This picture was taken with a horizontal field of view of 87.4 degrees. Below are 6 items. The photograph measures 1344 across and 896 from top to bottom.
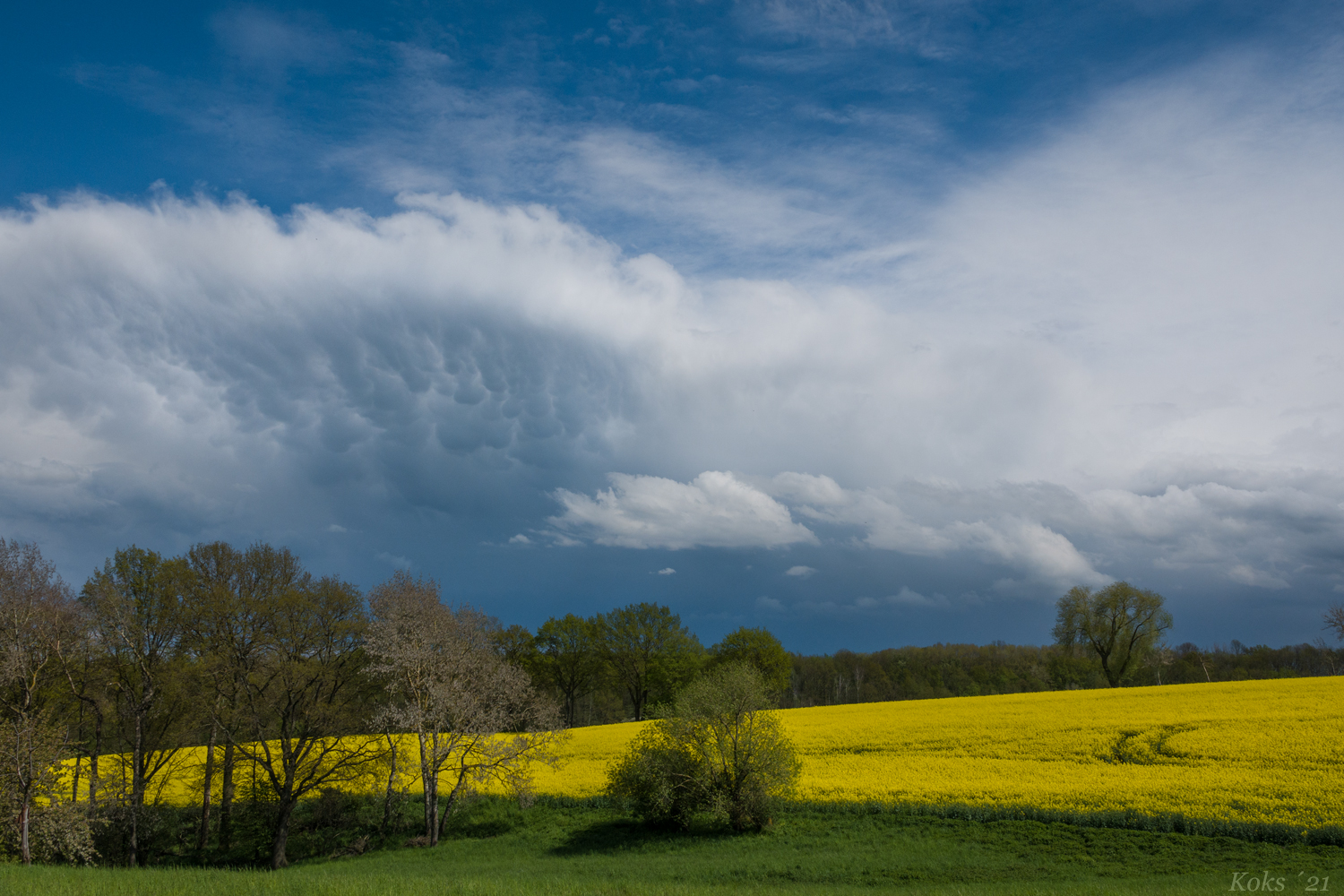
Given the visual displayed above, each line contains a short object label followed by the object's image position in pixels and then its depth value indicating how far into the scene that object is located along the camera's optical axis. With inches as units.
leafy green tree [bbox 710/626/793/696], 3289.9
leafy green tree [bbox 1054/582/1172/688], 3056.1
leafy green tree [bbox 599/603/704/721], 3240.7
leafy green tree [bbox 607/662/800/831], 1197.1
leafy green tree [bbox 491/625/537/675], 3218.5
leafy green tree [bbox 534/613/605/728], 3294.8
